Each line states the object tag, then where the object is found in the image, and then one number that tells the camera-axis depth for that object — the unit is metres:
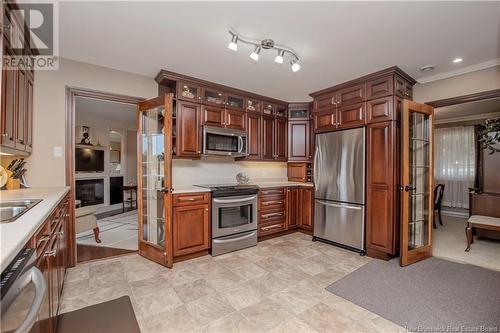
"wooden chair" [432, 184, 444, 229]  4.84
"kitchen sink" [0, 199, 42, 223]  1.57
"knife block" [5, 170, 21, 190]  2.36
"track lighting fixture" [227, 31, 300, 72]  2.21
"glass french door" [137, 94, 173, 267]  2.85
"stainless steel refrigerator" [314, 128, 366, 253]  3.28
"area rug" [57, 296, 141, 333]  1.77
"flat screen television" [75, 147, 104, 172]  5.90
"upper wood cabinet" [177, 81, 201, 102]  3.23
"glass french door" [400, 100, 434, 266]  2.95
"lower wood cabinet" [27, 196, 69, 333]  1.18
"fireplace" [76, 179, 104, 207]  5.78
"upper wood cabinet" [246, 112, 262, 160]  3.98
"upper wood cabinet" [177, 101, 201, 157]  3.23
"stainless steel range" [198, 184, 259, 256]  3.26
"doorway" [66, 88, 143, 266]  2.89
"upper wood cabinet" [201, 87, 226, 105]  3.46
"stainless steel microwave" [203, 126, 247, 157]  3.45
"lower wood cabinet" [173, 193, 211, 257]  2.98
